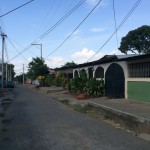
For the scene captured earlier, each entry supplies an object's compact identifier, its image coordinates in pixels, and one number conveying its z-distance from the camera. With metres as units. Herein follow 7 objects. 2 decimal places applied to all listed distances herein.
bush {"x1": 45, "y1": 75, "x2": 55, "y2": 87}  24.77
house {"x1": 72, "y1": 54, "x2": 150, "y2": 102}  8.70
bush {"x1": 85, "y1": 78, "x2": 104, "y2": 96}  12.12
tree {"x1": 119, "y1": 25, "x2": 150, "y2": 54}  27.09
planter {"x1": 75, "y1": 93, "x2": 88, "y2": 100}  12.38
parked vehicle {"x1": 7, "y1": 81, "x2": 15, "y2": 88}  31.53
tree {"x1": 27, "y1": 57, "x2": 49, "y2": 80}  29.16
